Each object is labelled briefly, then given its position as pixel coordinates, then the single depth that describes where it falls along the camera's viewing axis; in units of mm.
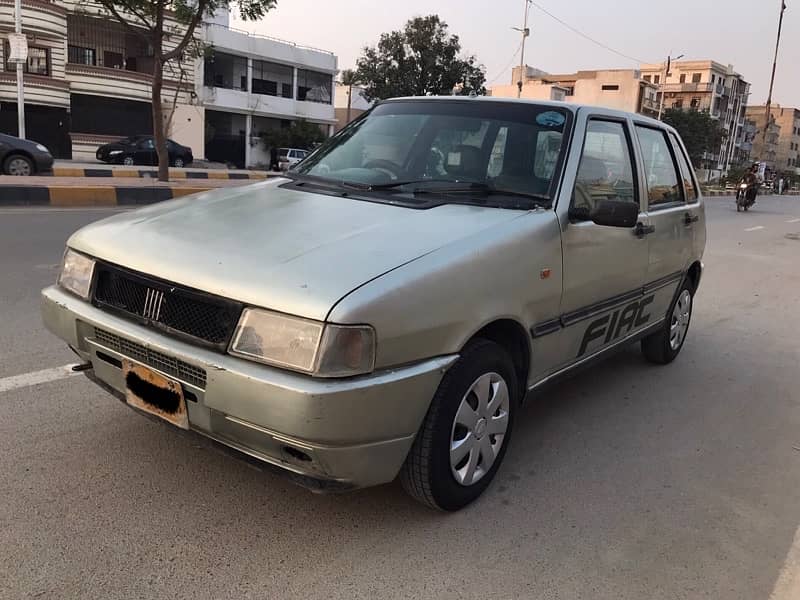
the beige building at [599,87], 73500
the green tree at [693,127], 61875
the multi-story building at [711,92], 85188
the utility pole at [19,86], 25609
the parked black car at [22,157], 15031
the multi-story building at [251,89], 40062
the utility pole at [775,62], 51312
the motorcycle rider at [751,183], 24438
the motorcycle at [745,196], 24497
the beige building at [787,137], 116500
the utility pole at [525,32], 40406
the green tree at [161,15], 14727
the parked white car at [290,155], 35406
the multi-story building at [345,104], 60281
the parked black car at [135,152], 29234
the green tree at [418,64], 33562
